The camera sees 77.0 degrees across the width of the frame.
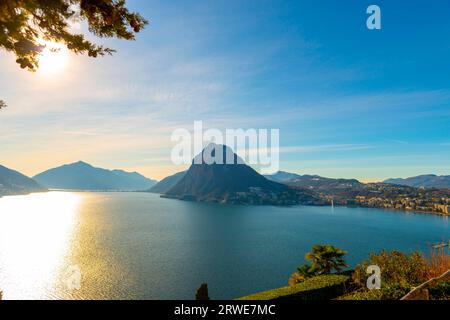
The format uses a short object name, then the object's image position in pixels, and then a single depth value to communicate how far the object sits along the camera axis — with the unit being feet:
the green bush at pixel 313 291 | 91.33
